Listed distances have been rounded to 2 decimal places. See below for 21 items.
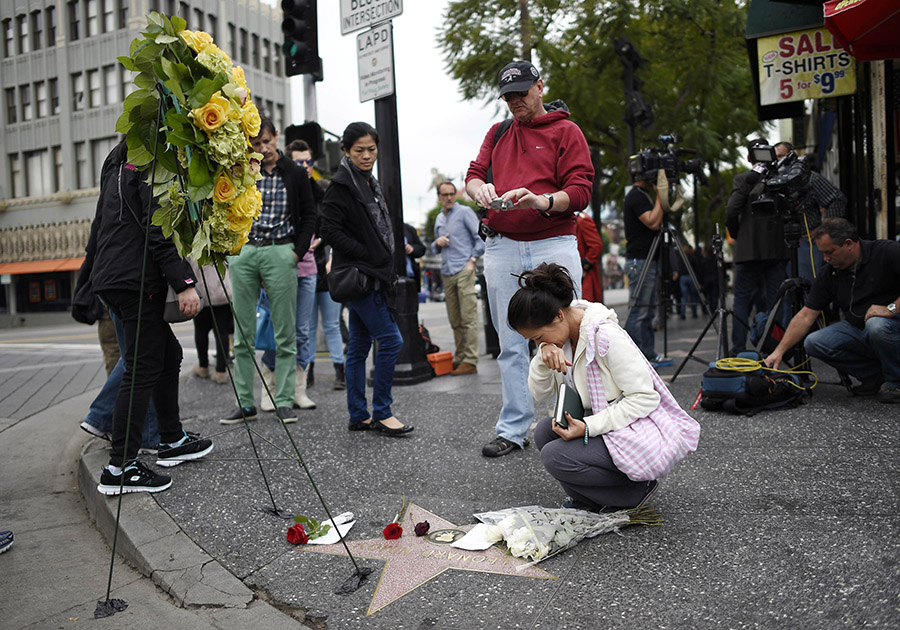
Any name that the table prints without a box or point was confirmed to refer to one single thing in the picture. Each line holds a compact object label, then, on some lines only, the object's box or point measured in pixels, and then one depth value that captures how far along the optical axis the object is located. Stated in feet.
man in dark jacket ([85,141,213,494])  12.96
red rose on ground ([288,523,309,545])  10.52
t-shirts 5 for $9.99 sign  25.95
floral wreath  9.28
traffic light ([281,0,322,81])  28.19
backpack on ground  16.93
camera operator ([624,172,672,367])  24.41
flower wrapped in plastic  9.74
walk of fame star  9.23
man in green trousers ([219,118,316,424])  18.19
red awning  18.25
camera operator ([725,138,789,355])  22.58
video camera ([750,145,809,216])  19.61
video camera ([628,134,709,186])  23.79
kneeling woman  10.09
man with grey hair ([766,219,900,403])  17.49
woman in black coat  16.88
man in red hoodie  14.02
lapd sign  24.50
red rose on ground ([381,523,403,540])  10.53
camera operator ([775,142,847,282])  23.49
